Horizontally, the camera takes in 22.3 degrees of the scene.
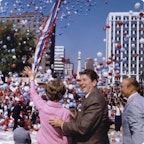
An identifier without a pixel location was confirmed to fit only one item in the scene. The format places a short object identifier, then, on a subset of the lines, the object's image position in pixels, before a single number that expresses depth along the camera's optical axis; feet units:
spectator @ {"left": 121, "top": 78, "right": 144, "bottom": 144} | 10.37
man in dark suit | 9.02
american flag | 21.59
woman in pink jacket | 10.03
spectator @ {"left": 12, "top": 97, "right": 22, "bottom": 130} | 33.54
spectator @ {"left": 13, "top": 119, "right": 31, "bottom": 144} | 15.23
